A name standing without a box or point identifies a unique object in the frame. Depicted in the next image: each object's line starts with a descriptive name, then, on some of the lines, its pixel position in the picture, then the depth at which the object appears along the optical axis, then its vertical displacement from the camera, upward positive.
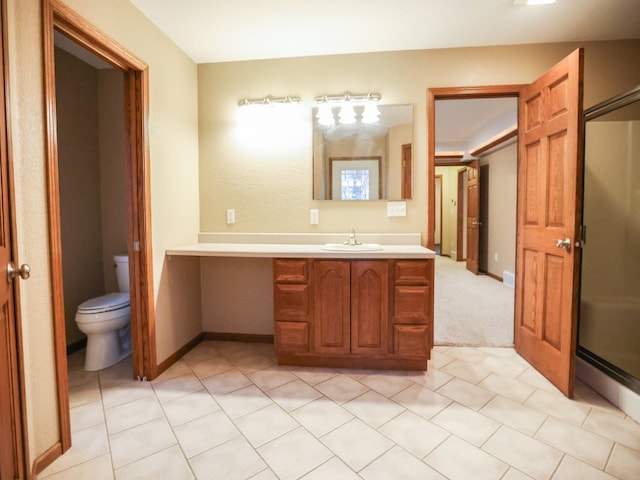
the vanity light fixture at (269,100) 2.55 +0.95
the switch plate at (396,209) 2.54 +0.09
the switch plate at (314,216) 2.62 +0.04
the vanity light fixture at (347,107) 2.48 +0.87
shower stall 2.24 -0.04
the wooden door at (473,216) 5.78 +0.07
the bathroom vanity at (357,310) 2.09 -0.58
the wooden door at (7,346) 1.13 -0.44
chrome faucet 2.42 -0.14
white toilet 2.18 -0.71
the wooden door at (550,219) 1.81 +0.00
